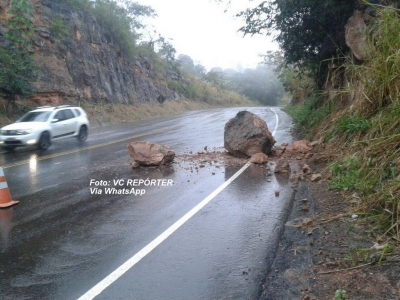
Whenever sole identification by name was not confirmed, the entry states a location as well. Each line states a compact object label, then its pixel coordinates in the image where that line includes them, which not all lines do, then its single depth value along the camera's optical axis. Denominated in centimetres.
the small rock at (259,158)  1112
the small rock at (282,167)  984
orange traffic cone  741
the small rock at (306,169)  942
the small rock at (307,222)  585
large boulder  1196
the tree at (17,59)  2141
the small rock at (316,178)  858
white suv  1480
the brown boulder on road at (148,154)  1088
